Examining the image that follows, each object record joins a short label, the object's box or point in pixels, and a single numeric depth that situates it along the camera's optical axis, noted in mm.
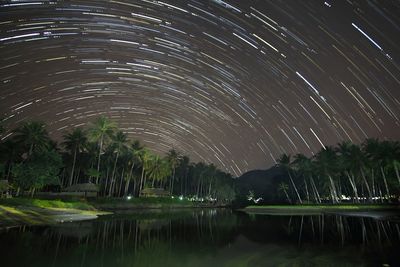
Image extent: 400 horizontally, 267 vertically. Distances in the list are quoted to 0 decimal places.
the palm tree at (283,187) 134350
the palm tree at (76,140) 88625
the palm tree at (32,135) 73969
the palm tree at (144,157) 99050
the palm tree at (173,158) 121875
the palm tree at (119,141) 91638
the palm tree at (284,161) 122688
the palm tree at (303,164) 103688
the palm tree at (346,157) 81562
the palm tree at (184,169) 143575
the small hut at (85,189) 75250
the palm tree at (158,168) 109500
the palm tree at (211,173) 147500
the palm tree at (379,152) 73500
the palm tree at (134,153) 99125
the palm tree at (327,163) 90750
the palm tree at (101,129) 81312
